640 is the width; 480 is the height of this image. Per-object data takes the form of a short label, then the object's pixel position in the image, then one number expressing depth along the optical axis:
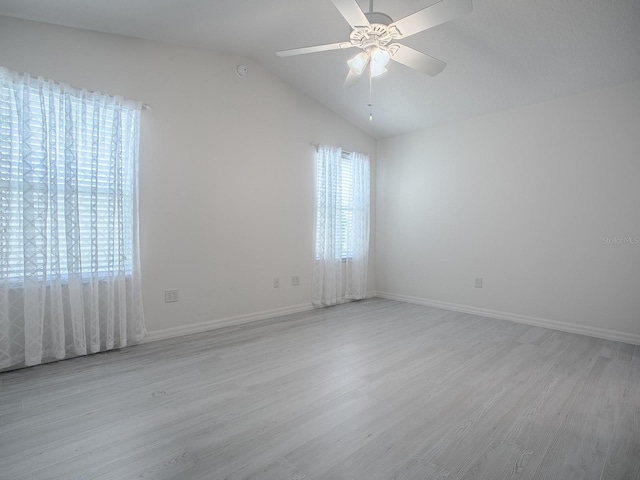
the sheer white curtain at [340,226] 4.22
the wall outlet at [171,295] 3.04
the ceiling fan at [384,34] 1.75
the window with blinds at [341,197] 4.22
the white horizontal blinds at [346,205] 4.51
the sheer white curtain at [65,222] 2.29
